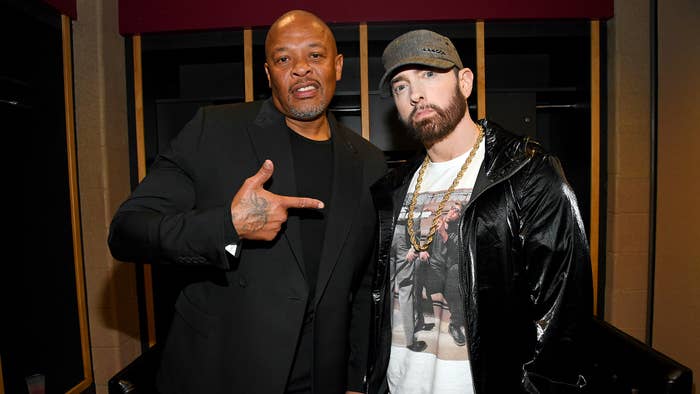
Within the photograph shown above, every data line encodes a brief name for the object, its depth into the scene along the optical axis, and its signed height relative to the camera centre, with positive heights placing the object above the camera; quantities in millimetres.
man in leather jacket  1093 -221
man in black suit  1114 -156
